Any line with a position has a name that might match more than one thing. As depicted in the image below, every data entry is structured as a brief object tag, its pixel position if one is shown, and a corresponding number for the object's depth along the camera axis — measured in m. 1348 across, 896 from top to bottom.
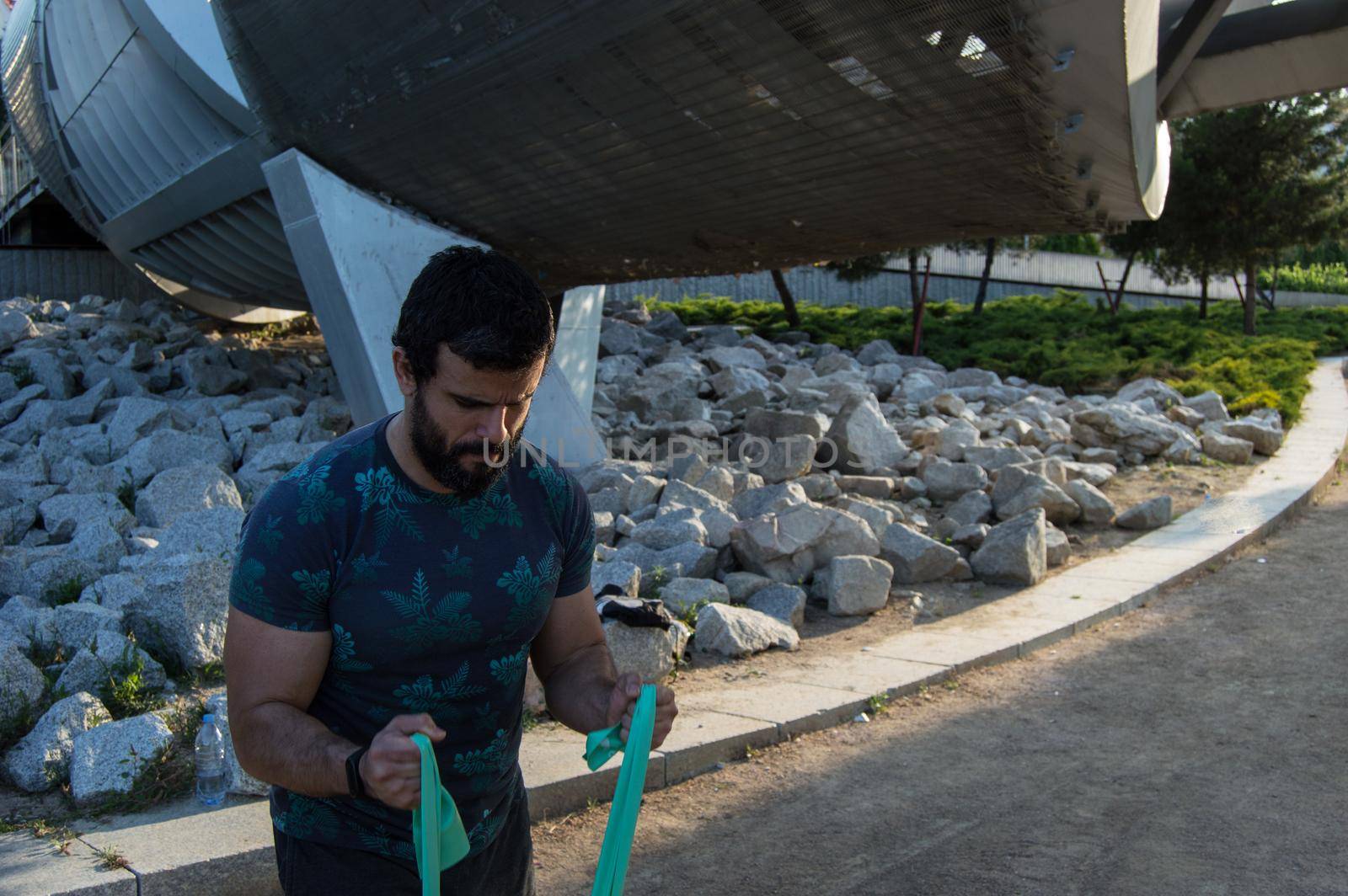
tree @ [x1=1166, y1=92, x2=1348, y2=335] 22.27
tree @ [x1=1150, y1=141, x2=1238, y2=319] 22.62
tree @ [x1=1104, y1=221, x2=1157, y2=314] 23.86
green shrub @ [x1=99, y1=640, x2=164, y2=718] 4.54
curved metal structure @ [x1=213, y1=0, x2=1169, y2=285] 5.52
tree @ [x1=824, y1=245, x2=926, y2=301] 22.21
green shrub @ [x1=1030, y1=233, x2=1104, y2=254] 39.53
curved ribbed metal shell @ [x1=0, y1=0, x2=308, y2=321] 8.95
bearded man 1.85
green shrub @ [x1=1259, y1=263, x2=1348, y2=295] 41.84
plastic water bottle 4.03
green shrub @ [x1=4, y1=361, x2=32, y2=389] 11.42
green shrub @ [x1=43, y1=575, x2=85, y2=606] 5.91
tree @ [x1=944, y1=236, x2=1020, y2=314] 25.25
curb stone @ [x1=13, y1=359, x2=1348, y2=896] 3.51
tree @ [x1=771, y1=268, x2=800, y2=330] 20.83
